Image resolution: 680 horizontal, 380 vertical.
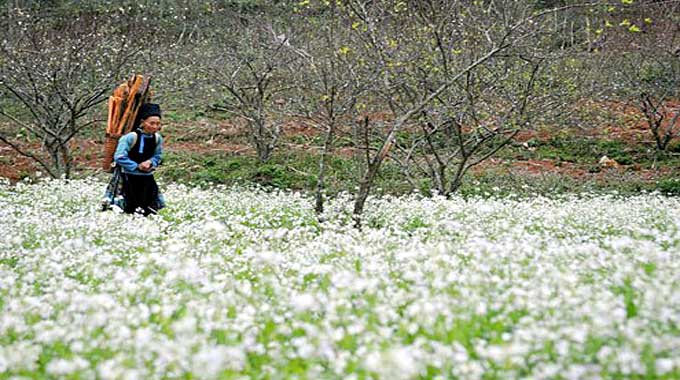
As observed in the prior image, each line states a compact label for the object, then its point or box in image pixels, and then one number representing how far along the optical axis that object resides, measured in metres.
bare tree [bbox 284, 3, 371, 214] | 11.22
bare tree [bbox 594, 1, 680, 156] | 21.09
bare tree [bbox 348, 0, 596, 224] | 12.48
